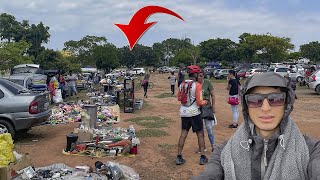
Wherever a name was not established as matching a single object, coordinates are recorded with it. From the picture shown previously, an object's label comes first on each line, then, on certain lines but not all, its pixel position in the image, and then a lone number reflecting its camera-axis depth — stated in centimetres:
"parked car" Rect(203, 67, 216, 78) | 4762
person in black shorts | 680
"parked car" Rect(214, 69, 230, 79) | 4409
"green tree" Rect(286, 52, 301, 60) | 7790
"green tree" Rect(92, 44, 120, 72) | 5566
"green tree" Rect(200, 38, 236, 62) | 7169
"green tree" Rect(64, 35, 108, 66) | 6141
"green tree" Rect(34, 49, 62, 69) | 3341
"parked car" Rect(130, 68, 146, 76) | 6217
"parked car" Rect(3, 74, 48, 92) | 1511
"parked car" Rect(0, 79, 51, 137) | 874
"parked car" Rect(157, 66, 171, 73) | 7439
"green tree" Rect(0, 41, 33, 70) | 2486
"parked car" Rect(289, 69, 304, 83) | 3042
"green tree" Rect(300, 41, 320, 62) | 6894
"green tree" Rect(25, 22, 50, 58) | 4742
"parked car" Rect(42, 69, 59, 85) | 2154
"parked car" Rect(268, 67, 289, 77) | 2939
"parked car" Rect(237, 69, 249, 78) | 3969
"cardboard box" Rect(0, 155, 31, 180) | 521
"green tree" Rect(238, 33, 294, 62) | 5262
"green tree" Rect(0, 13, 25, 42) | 4619
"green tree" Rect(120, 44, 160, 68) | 8562
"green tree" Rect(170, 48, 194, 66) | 7361
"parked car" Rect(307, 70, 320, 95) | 2092
